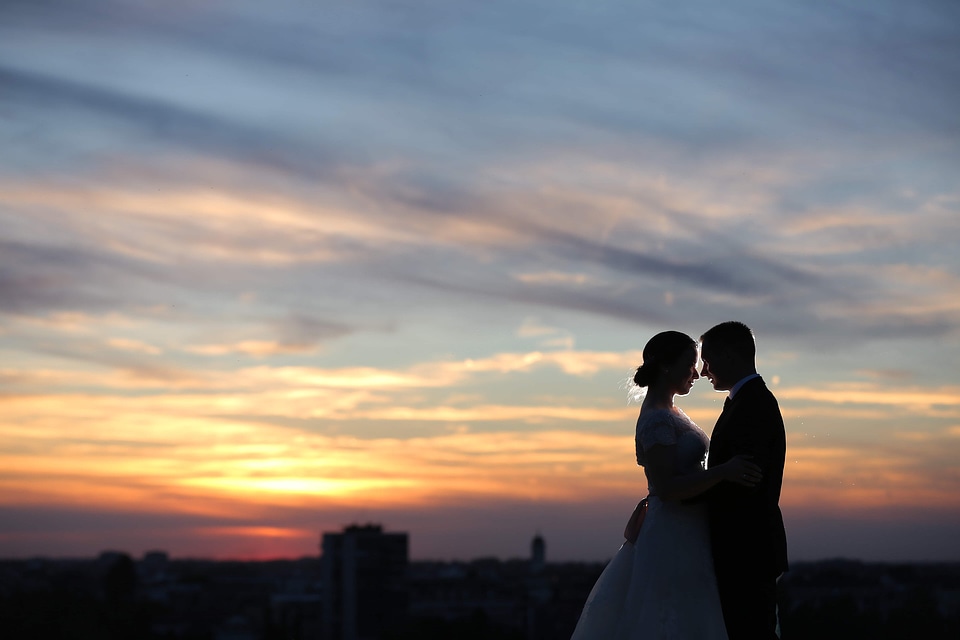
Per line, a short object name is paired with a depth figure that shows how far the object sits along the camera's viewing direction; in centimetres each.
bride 727
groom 691
